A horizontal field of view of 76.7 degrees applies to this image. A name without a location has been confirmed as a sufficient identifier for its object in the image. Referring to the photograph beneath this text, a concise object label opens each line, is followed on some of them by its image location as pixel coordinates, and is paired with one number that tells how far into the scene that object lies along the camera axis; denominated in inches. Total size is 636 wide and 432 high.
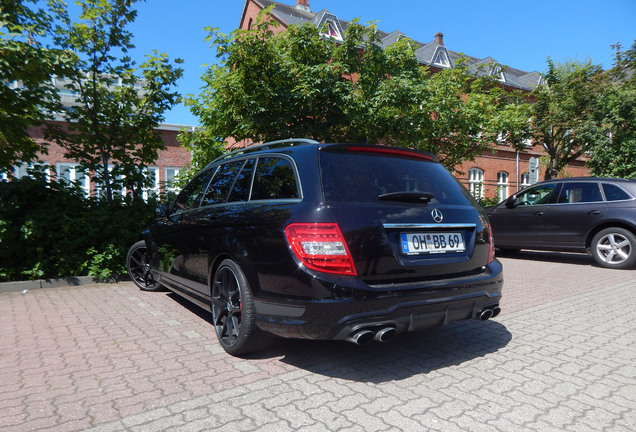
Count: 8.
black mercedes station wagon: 102.7
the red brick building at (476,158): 1077.1
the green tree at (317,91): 352.5
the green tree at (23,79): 229.9
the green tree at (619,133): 693.9
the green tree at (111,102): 291.0
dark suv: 309.3
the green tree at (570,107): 714.8
